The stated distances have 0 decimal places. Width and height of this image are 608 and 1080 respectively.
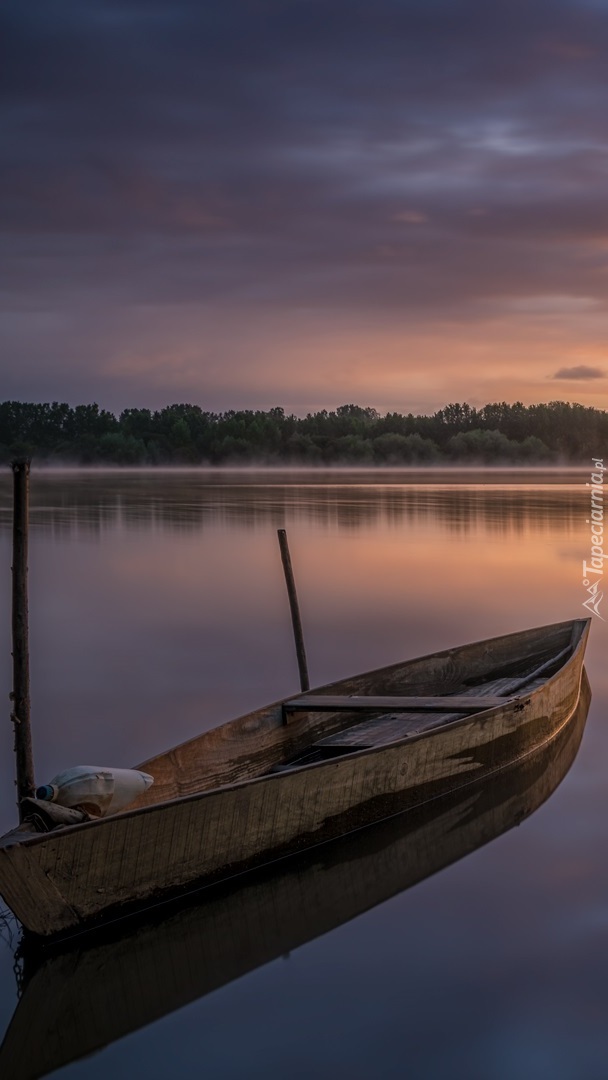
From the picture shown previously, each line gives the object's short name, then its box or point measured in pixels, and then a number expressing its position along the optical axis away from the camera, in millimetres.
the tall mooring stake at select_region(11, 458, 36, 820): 7285
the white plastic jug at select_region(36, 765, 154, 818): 6527
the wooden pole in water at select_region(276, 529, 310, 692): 11219
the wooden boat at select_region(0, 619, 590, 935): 5941
